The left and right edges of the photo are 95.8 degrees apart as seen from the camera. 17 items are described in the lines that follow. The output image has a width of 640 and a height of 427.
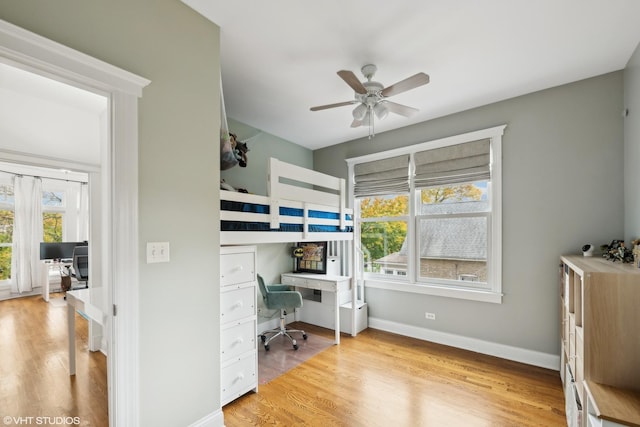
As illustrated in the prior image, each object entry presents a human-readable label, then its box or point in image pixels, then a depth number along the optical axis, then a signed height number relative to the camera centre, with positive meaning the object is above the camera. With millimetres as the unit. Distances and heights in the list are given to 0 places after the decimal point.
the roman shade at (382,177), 3693 +509
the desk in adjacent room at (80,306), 2143 -695
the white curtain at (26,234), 5031 -329
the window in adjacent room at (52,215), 5504 +22
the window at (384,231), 3760 -229
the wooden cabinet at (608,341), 1338 -617
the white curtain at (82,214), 5895 +41
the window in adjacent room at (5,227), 4945 -186
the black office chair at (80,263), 4379 -722
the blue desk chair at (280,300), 3176 -935
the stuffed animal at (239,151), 2512 +585
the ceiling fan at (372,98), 2051 +920
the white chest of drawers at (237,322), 2156 -838
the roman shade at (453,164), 3109 +574
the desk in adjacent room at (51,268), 4891 -944
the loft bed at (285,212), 2131 +25
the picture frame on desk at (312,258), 3914 -604
